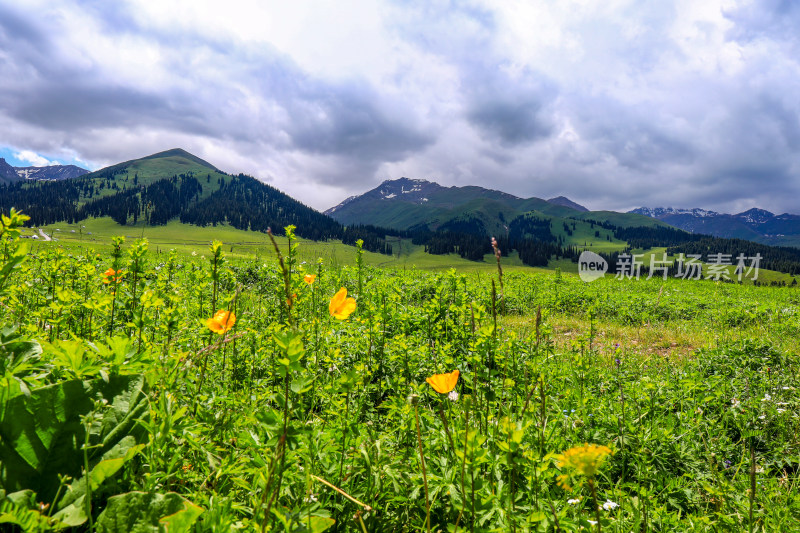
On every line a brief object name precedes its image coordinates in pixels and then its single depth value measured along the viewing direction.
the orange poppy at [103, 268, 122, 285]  4.11
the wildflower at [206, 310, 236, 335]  2.30
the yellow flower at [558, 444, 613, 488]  1.13
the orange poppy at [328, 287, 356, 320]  2.25
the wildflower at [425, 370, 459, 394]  1.49
